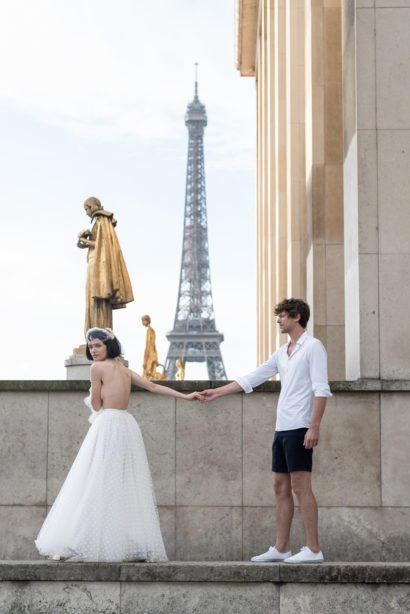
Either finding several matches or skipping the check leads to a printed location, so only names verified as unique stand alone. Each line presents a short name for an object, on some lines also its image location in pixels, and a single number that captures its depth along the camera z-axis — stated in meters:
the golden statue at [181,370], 49.00
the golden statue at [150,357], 37.88
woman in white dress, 9.51
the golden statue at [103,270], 23.23
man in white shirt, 9.35
